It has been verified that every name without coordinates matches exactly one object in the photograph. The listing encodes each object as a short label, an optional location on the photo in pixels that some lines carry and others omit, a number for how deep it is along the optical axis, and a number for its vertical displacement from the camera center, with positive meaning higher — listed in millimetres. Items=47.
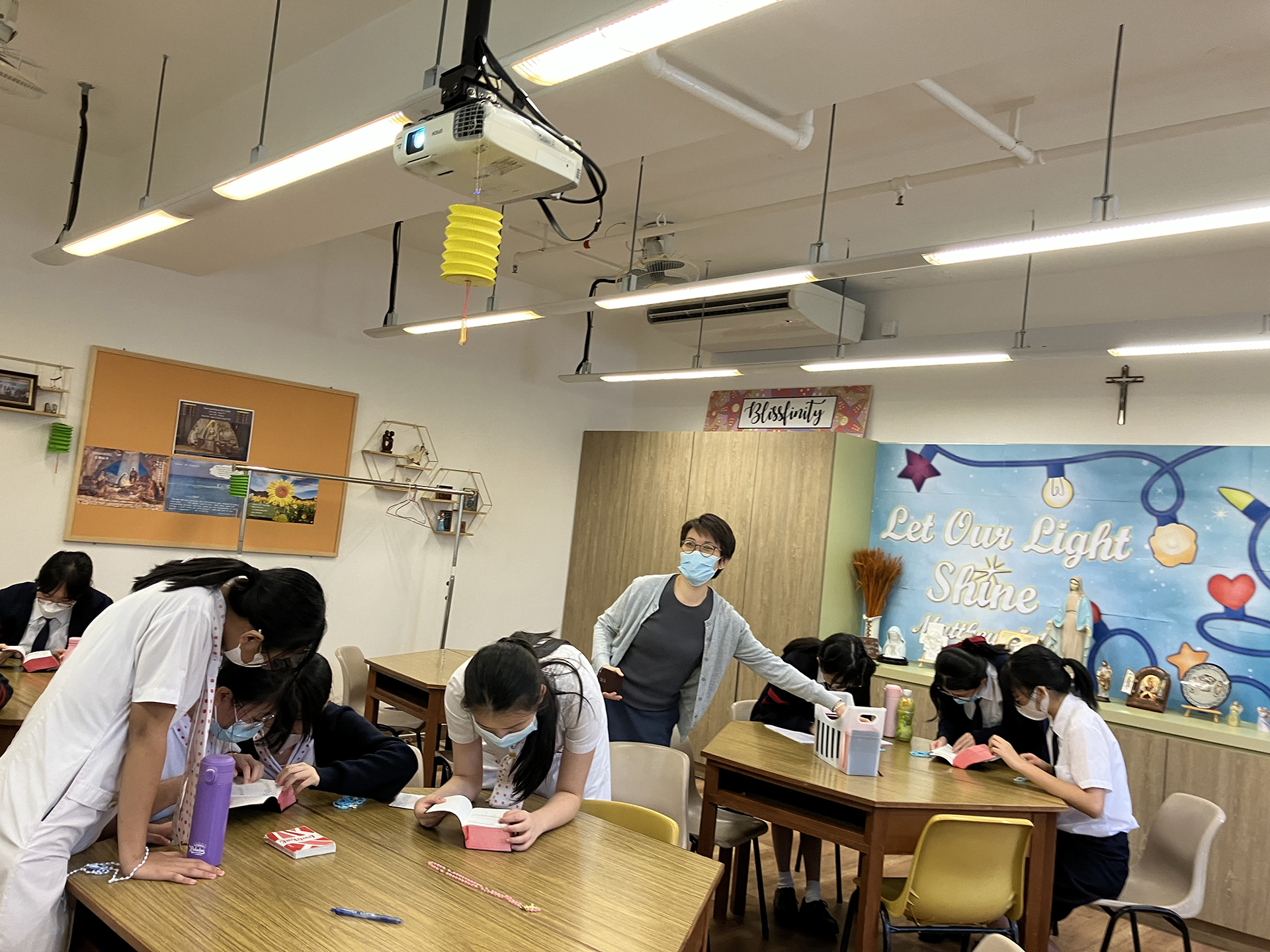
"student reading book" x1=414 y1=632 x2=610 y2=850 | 2199 -578
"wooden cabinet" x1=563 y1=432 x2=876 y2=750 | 6164 +100
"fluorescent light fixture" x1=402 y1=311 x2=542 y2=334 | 5434 +1114
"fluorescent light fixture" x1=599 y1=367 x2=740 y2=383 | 6043 +1020
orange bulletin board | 5531 +282
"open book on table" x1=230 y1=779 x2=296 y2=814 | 2174 -757
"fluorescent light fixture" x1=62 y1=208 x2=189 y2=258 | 3945 +1067
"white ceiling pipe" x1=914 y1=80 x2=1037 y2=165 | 3543 +1783
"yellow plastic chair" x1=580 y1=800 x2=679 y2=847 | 2473 -826
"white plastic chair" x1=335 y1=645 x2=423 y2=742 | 5207 -1128
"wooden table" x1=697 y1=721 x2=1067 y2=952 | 3045 -885
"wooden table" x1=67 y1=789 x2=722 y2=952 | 1650 -810
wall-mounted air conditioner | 6059 +1488
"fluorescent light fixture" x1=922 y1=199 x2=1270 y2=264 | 2844 +1145
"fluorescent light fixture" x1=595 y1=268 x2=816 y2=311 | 3893 +1106
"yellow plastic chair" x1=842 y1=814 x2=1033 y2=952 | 2844 -1015
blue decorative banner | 4961 +97
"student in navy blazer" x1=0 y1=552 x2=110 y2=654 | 3812 -639
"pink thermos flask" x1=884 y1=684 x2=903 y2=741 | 4125 -708
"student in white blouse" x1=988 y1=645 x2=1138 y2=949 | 3266 -767
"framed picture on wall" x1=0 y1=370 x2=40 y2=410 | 5156 +359
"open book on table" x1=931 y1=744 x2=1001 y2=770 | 3588 -781
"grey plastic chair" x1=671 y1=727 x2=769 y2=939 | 3600 -1203
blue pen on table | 1741 -806
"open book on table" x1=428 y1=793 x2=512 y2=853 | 2189 -783
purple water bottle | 1830 -673
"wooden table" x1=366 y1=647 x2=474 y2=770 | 4469 -987
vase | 6020 -567
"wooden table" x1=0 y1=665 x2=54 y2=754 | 2900 -838
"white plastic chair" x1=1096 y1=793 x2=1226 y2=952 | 3295 -1096
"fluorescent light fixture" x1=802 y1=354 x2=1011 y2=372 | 5082 +1090
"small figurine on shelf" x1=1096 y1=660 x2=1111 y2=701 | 5258 -632
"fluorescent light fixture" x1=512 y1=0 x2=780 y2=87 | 1944 +1092
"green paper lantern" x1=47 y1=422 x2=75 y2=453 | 5320 +114
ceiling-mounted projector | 1746 +687
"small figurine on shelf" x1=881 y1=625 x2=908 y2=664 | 6012 -656
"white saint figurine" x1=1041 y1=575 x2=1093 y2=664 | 5355 -360
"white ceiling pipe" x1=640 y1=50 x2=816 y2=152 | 2723 +1374
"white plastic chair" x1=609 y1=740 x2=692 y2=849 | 3049 -869
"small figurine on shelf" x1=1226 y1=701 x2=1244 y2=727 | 4805 -677
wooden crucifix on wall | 5379 +1119
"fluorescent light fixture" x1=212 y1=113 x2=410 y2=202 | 2723 +1055
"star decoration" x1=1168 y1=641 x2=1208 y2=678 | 5031 -430
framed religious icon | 5004 -620
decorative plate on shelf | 4902 -555
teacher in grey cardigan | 3822 -503
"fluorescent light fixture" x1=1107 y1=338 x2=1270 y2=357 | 4184 +1094
